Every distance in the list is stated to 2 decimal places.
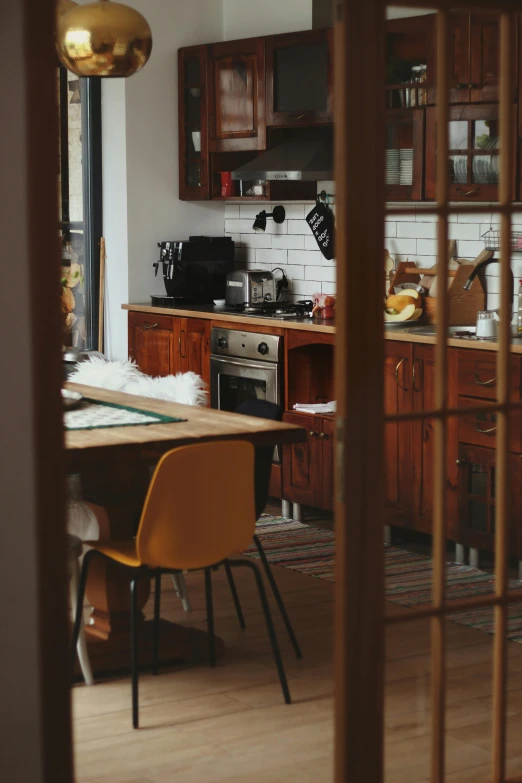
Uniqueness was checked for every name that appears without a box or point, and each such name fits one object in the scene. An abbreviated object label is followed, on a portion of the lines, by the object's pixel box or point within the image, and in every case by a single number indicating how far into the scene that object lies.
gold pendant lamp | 5.70
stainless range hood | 8.73
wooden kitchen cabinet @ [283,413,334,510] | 8.43
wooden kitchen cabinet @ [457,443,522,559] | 5.07
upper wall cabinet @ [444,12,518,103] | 4.56
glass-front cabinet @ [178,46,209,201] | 10.20
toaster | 9.75
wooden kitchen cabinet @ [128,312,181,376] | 9.87
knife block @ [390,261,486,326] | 5.11
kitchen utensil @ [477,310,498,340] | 6.04
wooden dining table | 5.62
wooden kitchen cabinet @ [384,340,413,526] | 7.52
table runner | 5.85
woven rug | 6.29
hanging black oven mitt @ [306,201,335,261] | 9.41
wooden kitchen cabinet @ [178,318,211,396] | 9.55
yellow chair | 5.01
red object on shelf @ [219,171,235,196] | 10.13
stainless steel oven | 8.83
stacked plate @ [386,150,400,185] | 7.77
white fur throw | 6.96
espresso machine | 10.18
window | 10.51
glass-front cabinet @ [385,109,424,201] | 7.15
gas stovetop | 9.19
